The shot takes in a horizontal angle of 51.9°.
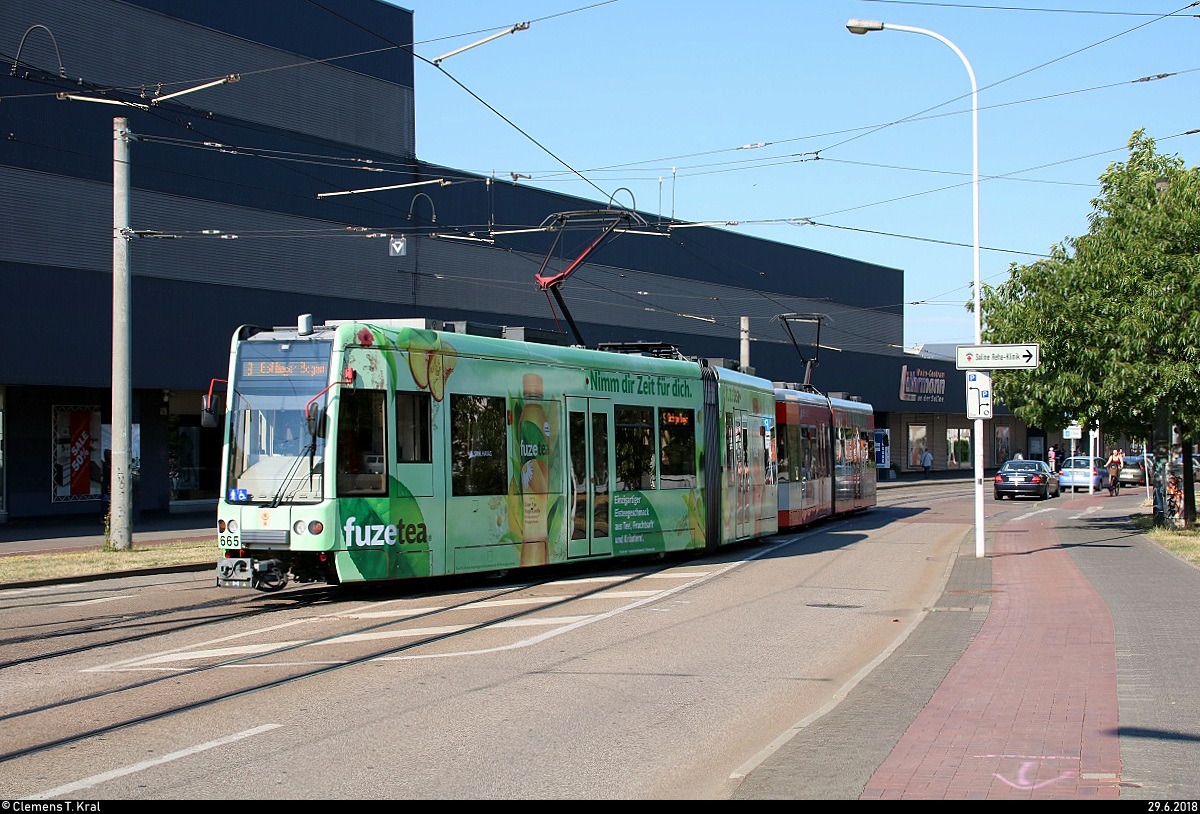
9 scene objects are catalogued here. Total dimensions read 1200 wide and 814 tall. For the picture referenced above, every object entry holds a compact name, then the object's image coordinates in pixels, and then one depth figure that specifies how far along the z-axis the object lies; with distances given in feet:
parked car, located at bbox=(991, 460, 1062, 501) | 155.33
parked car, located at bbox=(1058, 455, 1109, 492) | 183.67
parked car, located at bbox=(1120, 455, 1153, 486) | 213.46
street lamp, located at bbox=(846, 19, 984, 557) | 68.80
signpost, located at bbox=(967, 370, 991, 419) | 71.87
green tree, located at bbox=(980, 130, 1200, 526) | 77.51
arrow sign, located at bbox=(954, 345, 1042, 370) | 68.64
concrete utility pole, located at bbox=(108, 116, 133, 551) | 70.74
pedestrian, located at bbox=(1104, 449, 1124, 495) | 170.19
